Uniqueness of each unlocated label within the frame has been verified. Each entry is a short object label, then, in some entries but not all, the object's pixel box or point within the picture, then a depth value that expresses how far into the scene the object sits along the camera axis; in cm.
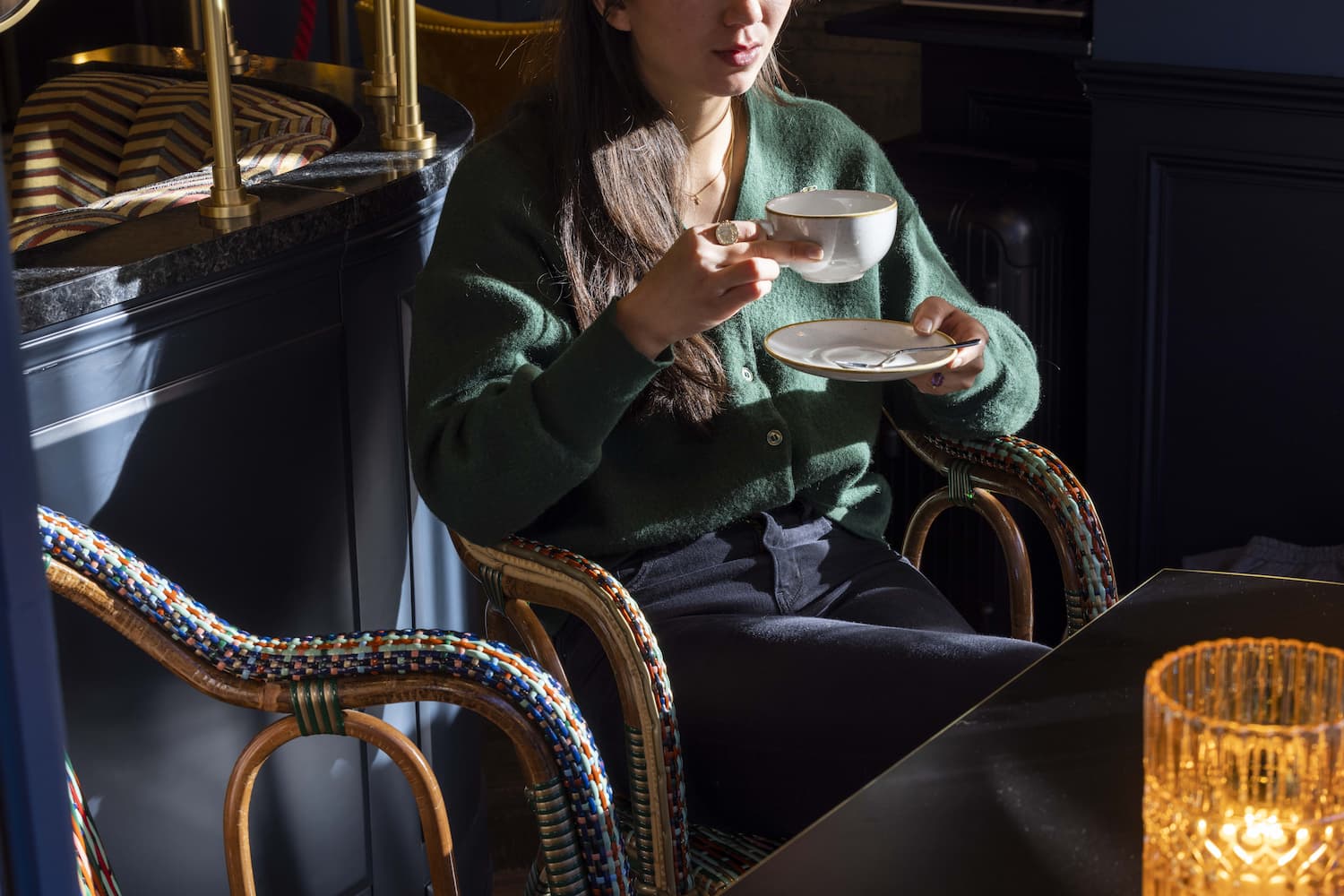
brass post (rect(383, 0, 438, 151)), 290
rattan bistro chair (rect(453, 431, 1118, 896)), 244
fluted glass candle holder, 183
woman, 245
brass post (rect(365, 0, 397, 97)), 319
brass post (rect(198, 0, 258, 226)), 261
